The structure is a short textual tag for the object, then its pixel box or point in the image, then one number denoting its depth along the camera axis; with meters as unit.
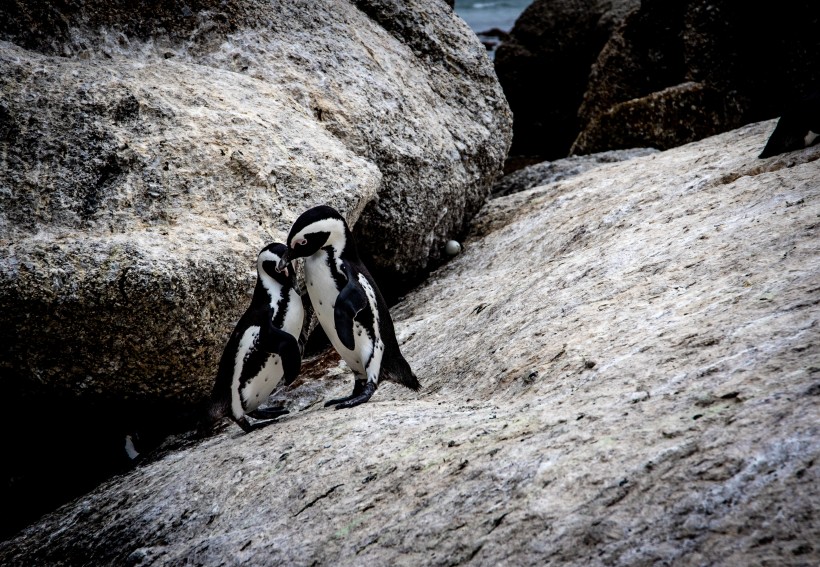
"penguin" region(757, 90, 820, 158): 9.69
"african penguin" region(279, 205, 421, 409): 7.66
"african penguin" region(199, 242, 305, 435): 7.75
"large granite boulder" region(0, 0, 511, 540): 8.06
